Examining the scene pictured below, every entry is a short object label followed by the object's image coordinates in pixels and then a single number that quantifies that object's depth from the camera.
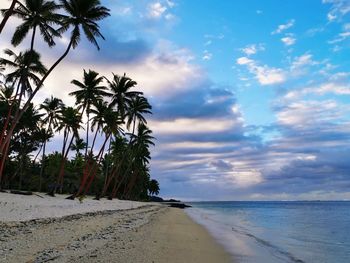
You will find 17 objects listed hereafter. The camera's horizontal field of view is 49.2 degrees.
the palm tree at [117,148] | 74.19
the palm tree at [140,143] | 73.94
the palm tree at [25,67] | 35.56
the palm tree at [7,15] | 23.17
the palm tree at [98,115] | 49.41
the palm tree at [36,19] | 30.17
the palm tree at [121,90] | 52.56
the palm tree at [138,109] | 60.61
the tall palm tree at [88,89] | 45.62
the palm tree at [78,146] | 76.62
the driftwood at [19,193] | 34.81
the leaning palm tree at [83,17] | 32.78
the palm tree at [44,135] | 51.97
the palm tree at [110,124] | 48.56
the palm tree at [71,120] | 45.06
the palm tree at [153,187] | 136.88
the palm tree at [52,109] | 50.97
